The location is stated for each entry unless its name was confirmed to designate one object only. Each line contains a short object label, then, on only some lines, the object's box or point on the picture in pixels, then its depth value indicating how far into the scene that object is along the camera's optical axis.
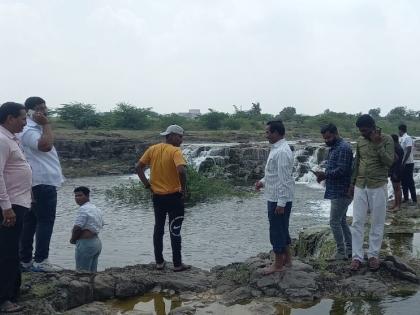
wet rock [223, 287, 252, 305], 5.22
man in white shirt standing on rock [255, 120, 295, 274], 5.30
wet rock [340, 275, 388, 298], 5.26
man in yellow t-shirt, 5.82
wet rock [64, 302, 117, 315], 4.75
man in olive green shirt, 5.53
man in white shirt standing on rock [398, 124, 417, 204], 10.66
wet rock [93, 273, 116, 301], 5.31
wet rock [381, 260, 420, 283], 5.61
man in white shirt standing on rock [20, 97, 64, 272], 5.31
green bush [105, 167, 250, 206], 16.55
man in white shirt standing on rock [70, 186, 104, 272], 5.86
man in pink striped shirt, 4.30
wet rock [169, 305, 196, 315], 4.84
